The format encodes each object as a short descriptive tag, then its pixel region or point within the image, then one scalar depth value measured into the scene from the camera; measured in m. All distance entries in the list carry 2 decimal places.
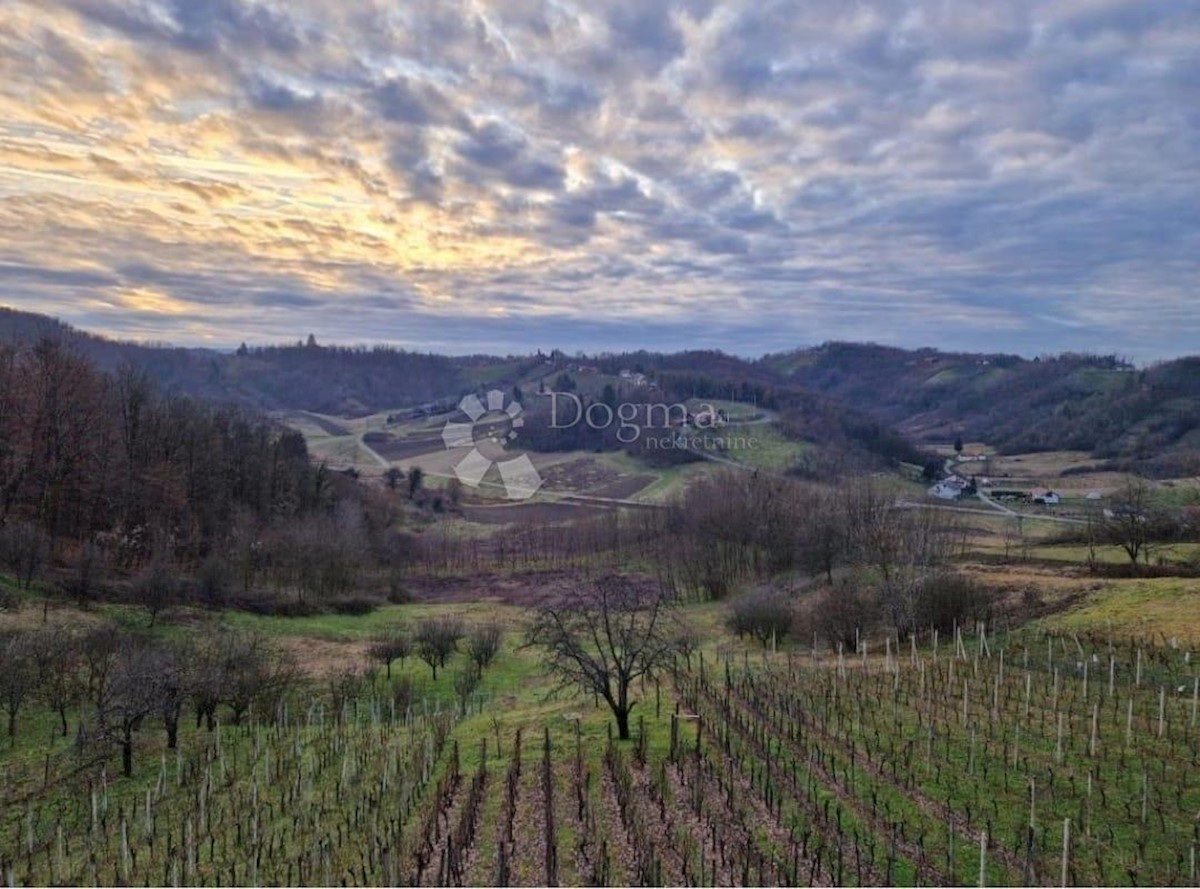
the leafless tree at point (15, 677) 24.28
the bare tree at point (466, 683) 33.36
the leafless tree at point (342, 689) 30.24
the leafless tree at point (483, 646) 38.59
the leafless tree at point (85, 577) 40.19
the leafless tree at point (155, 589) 38.78
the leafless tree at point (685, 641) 30.33
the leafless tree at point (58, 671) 26.64
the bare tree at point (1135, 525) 46.91
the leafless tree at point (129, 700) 21.48
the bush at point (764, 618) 40.57
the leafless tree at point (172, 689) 22.42
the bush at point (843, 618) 37.59
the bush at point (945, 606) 36.09
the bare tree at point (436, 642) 37.41
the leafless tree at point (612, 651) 21.08
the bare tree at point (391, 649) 36.66
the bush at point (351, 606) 52.81
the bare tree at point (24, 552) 39.94
